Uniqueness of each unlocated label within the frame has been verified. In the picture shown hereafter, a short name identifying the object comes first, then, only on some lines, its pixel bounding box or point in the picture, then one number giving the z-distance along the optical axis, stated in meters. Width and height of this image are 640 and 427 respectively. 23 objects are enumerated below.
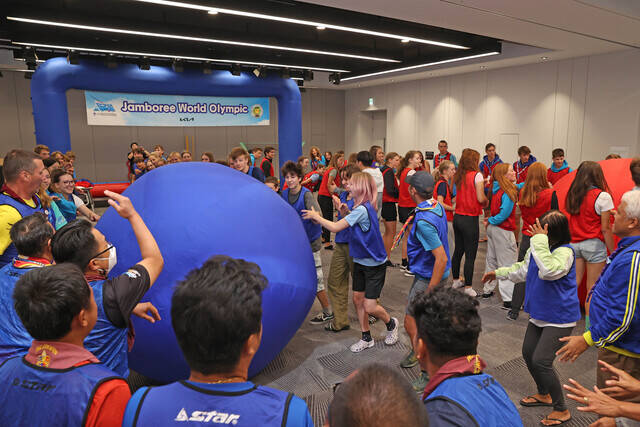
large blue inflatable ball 2.64
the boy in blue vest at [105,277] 1.70
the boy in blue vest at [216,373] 1.04
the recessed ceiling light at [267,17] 6.15
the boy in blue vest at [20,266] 1.81
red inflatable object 4.43
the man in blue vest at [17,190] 2.78
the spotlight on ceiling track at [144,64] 9.49
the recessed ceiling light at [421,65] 10.42
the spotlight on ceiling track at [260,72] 10.99
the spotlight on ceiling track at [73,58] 8.63
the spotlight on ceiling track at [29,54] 9.05
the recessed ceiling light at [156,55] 8.61
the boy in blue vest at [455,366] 1.23
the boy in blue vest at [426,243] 3.19
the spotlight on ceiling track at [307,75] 12.87
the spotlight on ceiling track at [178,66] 9.90
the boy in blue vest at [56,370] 1.23
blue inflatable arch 8.43
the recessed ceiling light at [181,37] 7.20
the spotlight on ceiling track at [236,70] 10.77
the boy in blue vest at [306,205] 4.32
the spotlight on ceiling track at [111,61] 9.15
